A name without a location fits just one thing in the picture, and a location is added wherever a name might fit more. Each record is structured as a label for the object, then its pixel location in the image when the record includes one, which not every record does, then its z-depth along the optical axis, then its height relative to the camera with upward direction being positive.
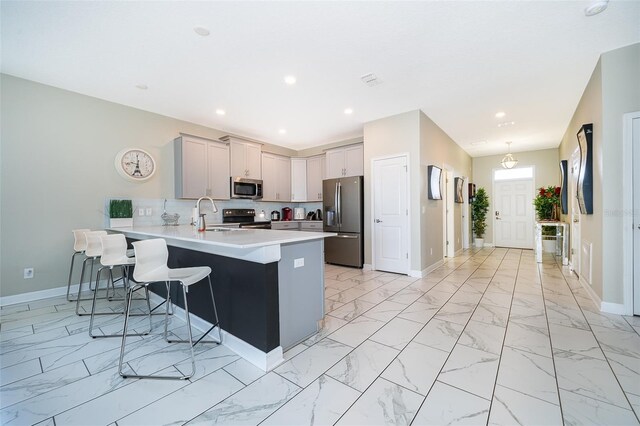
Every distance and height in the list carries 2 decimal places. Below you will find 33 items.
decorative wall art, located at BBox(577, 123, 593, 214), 3.22 +0.47
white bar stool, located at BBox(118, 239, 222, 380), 1.84 -0.47
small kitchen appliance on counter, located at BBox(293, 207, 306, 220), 6.78 -0.07
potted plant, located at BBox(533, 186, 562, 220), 6.23 +0.15
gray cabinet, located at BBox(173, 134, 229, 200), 4.59 +0.83
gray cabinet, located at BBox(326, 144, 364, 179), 5.51 +1.08
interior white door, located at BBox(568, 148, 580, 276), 4.16 -0.08
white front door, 7.43 -0.12
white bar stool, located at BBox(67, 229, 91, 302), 3.33 -0.38
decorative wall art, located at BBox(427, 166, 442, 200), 4.77 +0.52
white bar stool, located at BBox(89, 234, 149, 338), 2.55 -0.38
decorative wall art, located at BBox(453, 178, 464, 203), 6.46 +0.52
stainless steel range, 5.45 -0.14
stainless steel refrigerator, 5.10 -0.16
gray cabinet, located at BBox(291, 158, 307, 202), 6.73 +0.83
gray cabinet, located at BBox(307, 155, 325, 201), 6.52 +0.88
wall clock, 4.08 +0.78
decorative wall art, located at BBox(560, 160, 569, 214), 5.28 +0.46
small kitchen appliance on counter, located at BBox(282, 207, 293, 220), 6.75 -0.04
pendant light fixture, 6.58 +1.20
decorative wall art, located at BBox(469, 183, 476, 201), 7.78 +0.56
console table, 5.28 -0.60
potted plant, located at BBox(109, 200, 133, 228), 3.91 +0.00
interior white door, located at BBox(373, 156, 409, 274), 4.56 -0.09
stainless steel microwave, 5.34 +0.51
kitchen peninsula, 1.92 -0.63
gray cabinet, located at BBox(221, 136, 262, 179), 5.32 +1.14
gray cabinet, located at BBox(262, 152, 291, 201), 6.07 +0.82
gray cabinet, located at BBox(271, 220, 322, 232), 6.11 -0.33
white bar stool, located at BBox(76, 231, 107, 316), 3.04 -0.38
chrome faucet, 3.09 -0.11
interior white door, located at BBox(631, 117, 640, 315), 2.66 +0.08
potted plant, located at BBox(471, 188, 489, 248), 7.89 -0.11
